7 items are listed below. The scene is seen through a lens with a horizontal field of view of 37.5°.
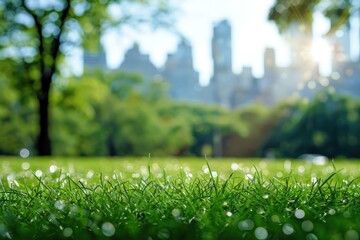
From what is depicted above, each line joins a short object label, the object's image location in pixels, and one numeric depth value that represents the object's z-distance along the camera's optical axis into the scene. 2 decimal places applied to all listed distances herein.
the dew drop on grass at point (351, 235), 1.97
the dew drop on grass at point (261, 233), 2.11
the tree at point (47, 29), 23.84
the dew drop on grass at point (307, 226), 2.26
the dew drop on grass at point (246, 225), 2.25
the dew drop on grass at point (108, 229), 2.14
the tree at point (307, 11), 11.76
